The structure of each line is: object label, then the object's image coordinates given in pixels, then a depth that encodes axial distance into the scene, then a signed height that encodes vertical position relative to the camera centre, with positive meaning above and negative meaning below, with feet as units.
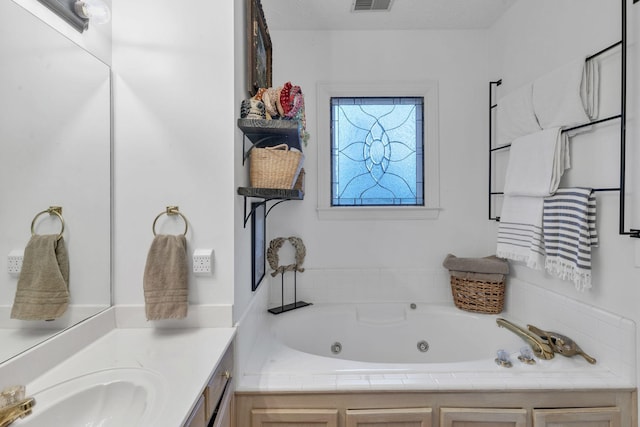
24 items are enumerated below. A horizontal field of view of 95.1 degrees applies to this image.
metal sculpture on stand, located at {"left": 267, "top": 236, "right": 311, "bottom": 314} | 6.71 -1.20
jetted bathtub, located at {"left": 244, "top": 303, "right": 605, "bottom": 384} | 6.01 -2.65
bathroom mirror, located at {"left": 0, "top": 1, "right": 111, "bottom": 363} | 2.59 +0.56
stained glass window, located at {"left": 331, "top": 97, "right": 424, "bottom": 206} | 7.20 +1.44
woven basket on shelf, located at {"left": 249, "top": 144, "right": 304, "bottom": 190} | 4.18 +0.64
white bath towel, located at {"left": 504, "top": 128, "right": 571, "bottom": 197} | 4.85 +0.83
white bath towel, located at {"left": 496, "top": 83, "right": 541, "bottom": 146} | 5.45 +1.88
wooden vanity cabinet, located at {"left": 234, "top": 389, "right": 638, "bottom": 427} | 3.83 -2.63
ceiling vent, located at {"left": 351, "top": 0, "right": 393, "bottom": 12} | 6.10 +4.37
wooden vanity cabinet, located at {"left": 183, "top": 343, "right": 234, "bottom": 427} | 2.74 -2.00
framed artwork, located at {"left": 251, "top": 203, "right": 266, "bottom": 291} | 5.23 -0.66
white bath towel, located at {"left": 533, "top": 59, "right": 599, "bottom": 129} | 4.51 +1.87
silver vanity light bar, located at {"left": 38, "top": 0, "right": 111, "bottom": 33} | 3.26 +2.28
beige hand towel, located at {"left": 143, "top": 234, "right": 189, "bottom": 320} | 3.75 -0.90
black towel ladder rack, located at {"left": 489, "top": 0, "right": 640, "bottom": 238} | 3.88 +1.19
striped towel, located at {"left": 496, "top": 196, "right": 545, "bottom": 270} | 5.06 -0.38
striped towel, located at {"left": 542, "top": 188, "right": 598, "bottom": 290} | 4.33 -0.35
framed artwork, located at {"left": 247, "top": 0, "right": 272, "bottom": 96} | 4.58 +2.81
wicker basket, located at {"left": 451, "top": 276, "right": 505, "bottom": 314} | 6.26 -1.85
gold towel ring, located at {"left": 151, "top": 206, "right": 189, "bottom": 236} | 4.01 -0.03
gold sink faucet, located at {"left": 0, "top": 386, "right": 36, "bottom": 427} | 2.10 -1.44
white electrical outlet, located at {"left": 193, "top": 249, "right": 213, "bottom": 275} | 3.95 -0.70
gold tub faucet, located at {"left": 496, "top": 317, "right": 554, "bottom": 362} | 4.48 -2.11
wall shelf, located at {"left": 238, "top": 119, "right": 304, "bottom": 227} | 4.04 +1.16
